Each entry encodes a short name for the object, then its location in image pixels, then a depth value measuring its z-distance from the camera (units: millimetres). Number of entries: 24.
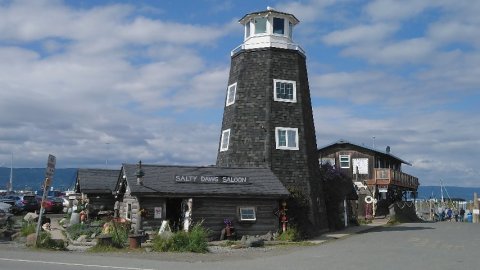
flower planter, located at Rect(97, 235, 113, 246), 20984
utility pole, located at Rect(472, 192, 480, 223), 50125
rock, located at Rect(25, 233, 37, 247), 20953
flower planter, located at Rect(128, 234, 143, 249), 21281
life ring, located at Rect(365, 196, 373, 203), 48188
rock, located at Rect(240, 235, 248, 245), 24550
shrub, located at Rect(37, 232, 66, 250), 20562
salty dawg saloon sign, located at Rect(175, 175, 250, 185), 26953
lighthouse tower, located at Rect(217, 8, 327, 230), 30703
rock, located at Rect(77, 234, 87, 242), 24188
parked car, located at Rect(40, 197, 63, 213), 47238
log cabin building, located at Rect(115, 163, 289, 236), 25562
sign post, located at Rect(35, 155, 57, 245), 20422
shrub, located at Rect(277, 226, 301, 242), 27000
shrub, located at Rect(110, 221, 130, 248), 21506
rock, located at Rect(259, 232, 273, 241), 26903
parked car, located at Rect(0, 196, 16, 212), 44594
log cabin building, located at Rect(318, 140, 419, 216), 51250
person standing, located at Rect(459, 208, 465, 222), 56819
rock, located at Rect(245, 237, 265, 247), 23797
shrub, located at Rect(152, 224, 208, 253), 20847
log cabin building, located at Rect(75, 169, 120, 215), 34312
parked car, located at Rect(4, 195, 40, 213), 45875
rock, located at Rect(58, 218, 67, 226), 33894
